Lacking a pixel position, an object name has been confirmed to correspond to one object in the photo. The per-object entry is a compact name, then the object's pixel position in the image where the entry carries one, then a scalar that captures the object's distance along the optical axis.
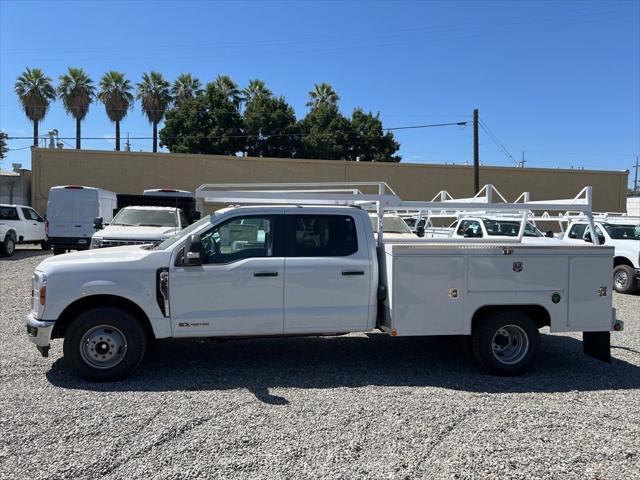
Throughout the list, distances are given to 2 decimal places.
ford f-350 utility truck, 5.37
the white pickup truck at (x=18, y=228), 18.16
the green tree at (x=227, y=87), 44.22
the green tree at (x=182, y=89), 45.72
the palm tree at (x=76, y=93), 42.91
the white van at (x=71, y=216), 17.14
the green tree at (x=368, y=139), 44.41
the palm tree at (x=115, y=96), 43.53
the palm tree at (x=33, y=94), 42.31
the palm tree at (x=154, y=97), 44.94
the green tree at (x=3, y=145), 37.94
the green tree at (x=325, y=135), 42.56
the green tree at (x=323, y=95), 48.47
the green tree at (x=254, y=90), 45.09
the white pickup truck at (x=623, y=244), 12.07
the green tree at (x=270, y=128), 41.34
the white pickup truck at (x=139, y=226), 11.04
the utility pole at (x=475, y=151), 28.11
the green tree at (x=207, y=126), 40.72
